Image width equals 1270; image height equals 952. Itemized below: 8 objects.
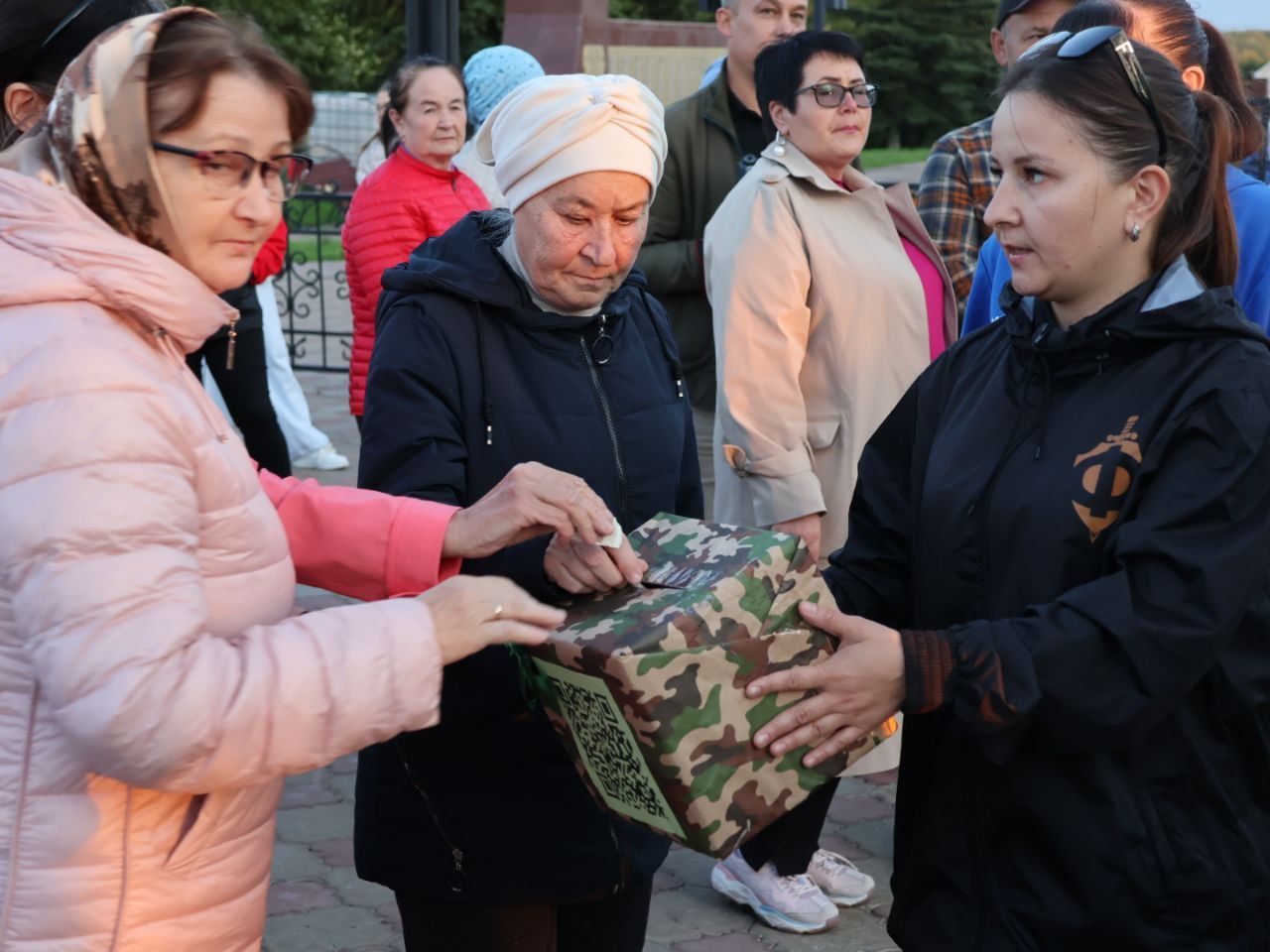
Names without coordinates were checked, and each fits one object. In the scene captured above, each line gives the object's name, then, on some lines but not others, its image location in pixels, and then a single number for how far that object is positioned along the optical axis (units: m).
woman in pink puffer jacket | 1.72
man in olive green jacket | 5.19
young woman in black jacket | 2.16
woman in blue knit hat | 7.11
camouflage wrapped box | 2.10
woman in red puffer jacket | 6.11
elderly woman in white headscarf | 2.75
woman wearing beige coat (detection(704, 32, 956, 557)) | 4.34
